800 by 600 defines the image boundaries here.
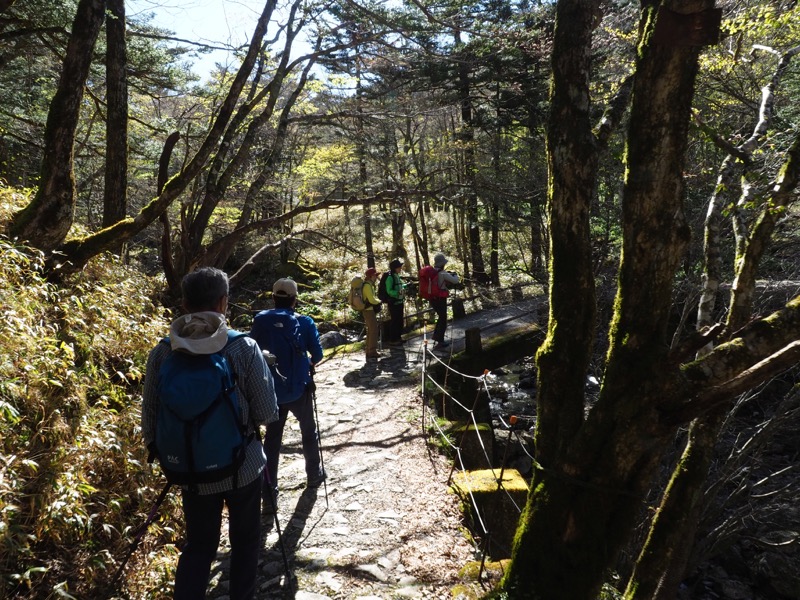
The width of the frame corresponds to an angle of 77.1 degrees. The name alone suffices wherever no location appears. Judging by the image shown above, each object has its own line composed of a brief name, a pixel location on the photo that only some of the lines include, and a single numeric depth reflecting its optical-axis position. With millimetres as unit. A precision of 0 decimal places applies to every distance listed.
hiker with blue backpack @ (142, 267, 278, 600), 2566
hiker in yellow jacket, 10164
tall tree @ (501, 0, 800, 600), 2549
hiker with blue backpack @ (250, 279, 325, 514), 4637
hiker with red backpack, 10227
